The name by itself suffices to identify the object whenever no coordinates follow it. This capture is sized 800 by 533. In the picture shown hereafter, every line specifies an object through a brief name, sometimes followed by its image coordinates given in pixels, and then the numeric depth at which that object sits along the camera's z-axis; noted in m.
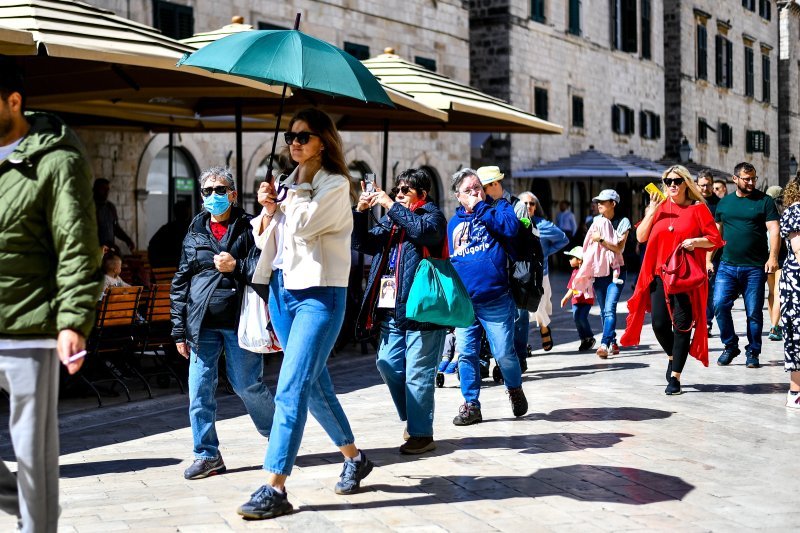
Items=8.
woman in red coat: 9.04
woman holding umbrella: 5.22
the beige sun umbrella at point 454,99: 13.32
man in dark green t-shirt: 10.95
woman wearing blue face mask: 6.14
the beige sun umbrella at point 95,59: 8.22
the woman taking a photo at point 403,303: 6.70
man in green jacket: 3.81
